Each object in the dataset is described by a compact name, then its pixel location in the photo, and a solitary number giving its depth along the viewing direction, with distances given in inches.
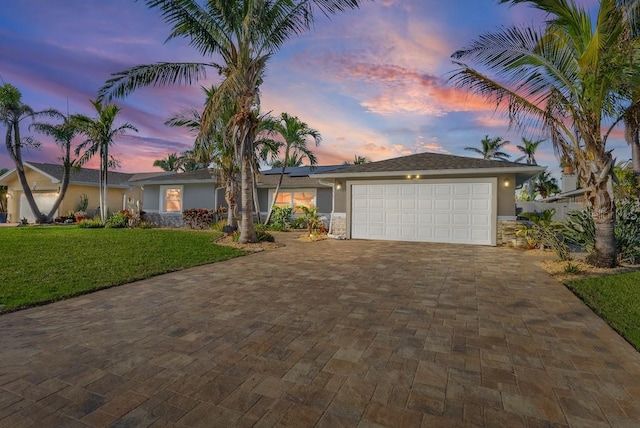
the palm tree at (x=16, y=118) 705.6
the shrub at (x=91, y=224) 688.4
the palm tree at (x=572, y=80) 247.9
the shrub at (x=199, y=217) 690.2
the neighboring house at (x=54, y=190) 887.1
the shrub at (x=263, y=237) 456.7
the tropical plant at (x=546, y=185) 1386.6
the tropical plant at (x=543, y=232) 323.9
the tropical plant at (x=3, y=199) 1011.1
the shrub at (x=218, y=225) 641.6
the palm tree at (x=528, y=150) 1340.3
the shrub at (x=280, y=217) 679.6
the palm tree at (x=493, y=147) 1363.2
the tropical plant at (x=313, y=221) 549.3
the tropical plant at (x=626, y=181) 415.8
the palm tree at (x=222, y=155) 553.9
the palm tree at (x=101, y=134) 692.7
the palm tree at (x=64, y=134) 746.2
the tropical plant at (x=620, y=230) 302.8
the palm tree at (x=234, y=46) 366.0
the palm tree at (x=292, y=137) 629.0
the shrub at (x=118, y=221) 697.2
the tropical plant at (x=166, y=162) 1659.6
